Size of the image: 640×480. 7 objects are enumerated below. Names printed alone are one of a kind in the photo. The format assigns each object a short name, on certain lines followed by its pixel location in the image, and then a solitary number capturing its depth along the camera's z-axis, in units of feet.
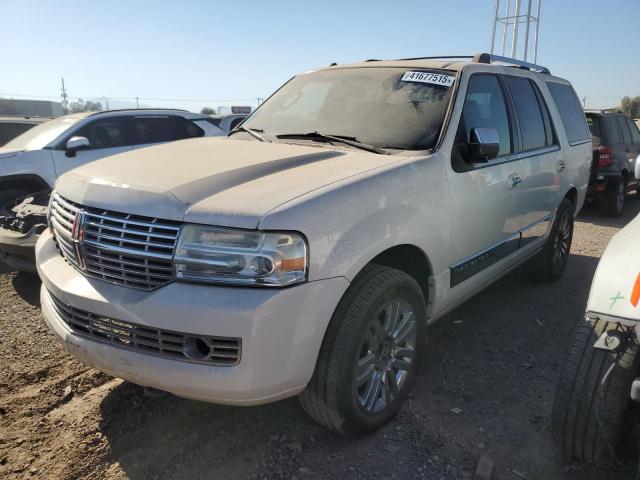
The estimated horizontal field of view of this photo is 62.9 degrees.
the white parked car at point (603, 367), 6.49
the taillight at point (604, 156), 29.48
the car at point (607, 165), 29.48
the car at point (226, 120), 34.44
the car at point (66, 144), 18.56
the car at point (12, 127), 32.12
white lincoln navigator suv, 7.03
